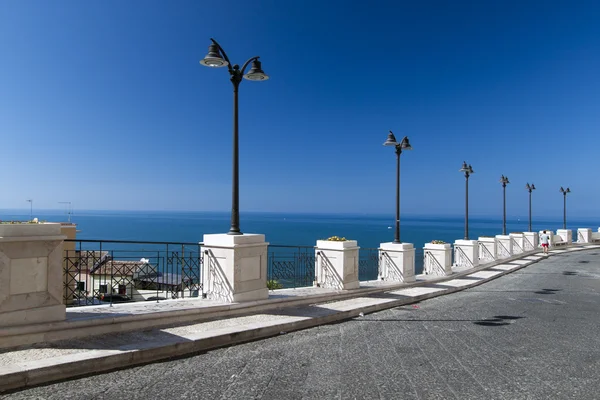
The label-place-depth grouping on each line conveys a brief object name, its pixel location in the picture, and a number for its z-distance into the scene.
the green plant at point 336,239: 11.75
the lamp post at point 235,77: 8.83
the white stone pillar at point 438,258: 17.19
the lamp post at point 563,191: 45.79
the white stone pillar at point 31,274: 5.79
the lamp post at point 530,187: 39.75
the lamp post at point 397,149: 15.56
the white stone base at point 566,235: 39.28
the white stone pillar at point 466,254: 20.94
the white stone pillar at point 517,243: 30.00
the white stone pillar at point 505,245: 27.47
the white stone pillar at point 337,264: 11.45
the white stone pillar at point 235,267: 8.51
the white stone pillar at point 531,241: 32.41
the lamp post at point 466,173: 23.86
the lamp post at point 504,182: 32.97
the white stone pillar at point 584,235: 41.22
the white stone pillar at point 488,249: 24.45
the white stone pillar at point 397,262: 14.34
